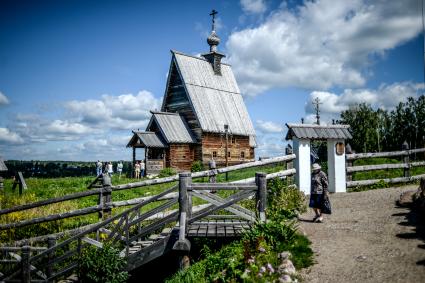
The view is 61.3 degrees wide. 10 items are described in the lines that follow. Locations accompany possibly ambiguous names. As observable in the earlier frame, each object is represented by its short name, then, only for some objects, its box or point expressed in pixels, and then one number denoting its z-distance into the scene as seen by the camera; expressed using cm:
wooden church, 2772
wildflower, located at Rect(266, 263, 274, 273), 620
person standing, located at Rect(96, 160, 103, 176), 2960
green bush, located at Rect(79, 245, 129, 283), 798
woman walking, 935
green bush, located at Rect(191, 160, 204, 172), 2612
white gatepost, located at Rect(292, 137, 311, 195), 1209
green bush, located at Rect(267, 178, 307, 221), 907
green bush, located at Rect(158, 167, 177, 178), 2534
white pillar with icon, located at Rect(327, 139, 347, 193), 1312
